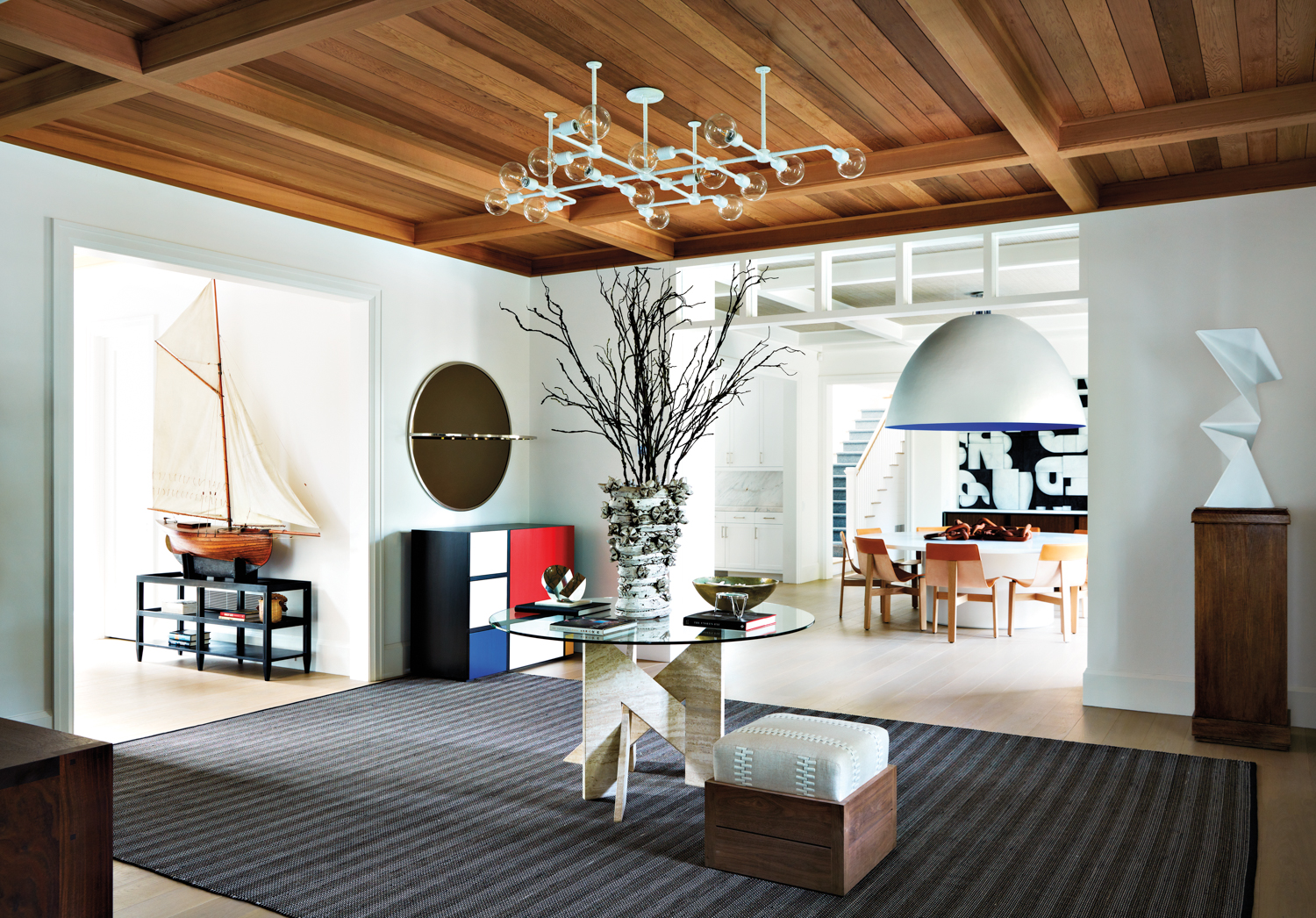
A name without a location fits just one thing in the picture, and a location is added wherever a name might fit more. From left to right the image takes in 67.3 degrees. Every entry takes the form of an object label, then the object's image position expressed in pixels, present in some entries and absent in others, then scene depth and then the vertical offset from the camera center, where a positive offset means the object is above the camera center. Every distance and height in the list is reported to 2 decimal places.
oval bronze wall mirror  6.19 +0.18
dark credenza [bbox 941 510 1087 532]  10.71 -0.65
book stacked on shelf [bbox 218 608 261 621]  6.05 -0.93
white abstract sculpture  4.68 +0.21
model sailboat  6.01 +0.04
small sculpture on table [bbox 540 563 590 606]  3.88 -0.49
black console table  5.90 -0.96
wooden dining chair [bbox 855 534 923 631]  7.71 -0.90
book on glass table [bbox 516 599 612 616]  3.75 -0.56
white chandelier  3.21 +1.05
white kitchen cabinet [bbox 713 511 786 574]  11.05 -0.91
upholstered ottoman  2.87 -1.02
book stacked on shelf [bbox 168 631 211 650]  6.26 -1.14
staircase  12.13 +0.08
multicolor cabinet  5.81 -0.79
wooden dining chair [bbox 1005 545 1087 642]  7.21 -0.87
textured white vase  3.67 -0.27
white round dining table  7.45 -0.78
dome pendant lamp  5.38 +0.44
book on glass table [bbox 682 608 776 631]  3.40 -0.55
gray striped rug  2.86 -1.26
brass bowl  3.71 -0.47
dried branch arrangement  6.47 +0.73
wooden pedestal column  4.43 -0.76
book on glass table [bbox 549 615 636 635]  3.38 -0.57
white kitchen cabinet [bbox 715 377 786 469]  11.17 +0.38
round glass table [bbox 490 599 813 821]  3.61 -0.90
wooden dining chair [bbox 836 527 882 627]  8.14 -0.87
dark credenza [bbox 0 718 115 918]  1.87 -0.70
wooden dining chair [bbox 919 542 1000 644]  7.22 -0.82
